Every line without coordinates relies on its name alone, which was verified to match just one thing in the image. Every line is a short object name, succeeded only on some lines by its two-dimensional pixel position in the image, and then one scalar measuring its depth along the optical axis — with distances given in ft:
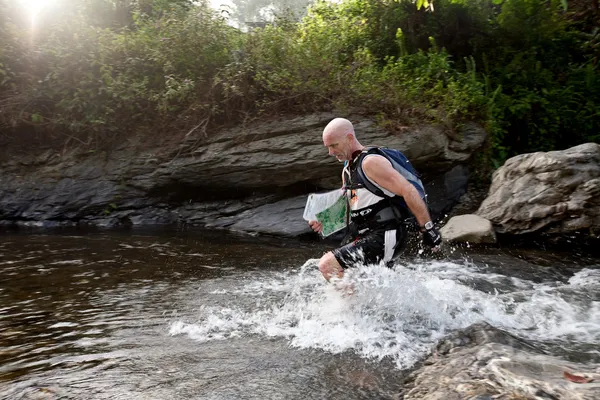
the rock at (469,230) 26.40
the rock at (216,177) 33.37
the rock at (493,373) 8.36
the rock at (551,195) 24.82
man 14.05
